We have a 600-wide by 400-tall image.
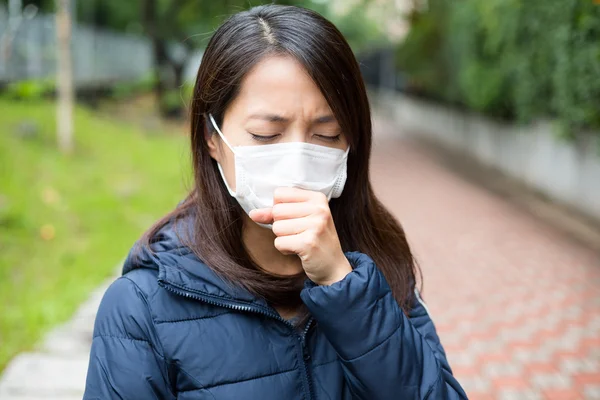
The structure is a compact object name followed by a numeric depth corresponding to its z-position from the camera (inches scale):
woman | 51.3
